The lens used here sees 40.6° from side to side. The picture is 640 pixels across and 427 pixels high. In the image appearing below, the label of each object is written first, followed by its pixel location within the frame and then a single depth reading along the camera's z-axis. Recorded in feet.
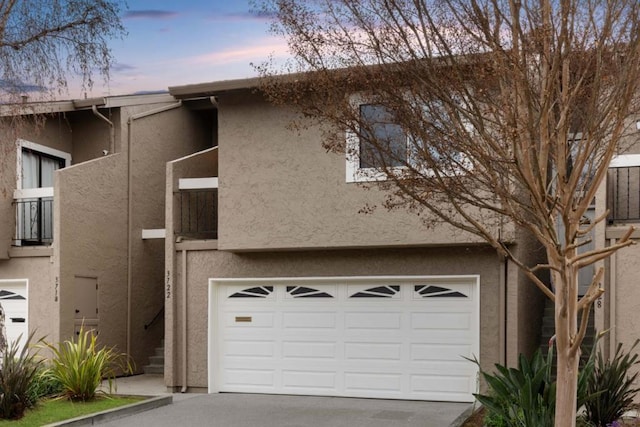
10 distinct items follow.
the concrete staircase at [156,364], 62.80
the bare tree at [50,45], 37.45
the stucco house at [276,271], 48.39
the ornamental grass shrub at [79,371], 44.50
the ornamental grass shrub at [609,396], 36.01
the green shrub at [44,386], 44.16
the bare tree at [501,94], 28.32
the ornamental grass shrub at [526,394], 32.22
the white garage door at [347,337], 49.52
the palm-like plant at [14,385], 40.27
